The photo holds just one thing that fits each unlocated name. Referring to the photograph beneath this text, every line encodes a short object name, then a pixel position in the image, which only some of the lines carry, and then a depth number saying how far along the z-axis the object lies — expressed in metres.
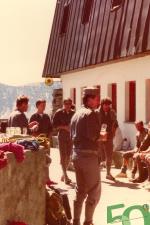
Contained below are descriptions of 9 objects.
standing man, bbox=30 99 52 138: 11.37
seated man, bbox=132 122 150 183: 11.09
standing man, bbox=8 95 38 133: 9.80
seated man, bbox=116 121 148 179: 12.99
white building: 16.09
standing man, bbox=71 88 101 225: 7.46
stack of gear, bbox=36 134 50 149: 8.10
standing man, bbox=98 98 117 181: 12.75
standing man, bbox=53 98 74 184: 12.20
